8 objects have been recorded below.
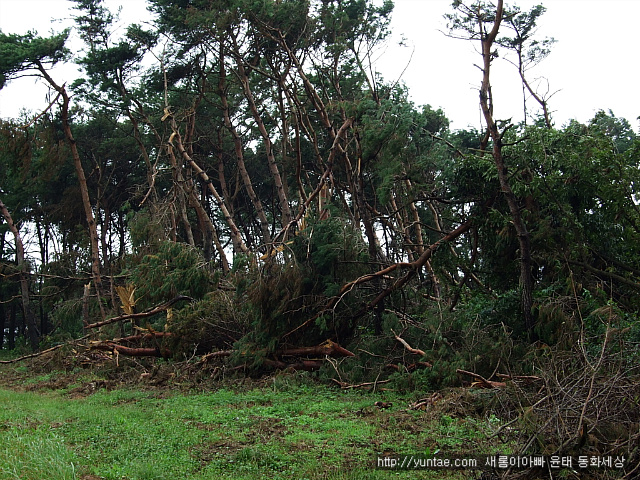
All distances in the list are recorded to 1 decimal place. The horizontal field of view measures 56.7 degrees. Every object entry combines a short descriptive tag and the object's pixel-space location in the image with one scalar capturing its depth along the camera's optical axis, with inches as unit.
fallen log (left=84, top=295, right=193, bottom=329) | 530.3
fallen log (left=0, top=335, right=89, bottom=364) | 567.5
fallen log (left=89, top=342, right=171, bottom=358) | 521.5
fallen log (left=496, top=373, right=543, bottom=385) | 270.5
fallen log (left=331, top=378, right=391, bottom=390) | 374.4
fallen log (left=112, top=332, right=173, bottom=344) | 516.8
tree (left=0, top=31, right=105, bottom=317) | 684.7
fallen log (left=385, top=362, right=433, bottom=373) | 376.8
